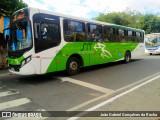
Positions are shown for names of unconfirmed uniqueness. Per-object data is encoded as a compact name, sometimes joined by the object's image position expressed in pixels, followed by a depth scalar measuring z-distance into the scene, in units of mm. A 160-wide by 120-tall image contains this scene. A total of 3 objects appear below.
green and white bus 5288
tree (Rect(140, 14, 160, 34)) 29070
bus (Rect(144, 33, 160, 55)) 14891
